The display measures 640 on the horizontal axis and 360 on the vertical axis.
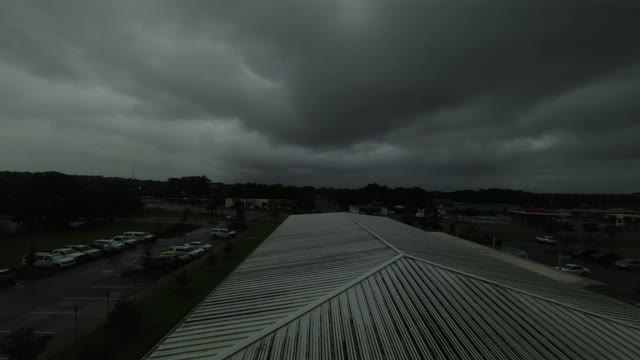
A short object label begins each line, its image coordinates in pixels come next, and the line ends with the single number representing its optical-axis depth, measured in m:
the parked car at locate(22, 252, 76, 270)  22.28
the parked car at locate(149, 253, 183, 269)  22.88
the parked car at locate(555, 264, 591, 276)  23.58
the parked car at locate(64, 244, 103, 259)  25.45
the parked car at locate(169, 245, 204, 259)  26.35
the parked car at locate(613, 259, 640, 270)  25.75
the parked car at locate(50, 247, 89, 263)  23.91
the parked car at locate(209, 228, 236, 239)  37.85
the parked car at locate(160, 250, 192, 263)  24.16
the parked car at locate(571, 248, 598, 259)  29.69
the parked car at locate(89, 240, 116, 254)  27.42
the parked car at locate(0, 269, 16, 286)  18.22
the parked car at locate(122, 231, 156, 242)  33.81
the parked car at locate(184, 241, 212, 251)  29.22
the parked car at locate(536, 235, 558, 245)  37.78
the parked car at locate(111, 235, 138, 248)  30.62
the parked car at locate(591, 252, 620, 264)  28.02
